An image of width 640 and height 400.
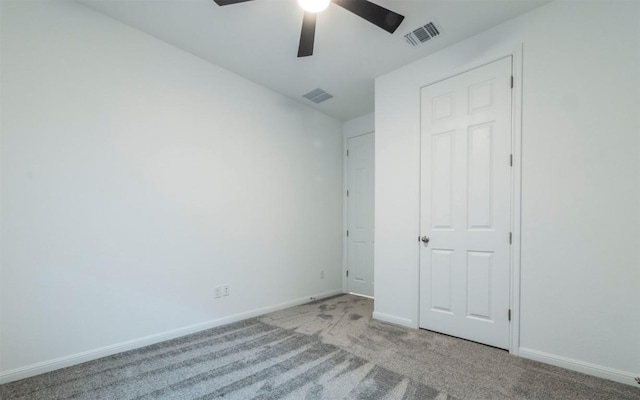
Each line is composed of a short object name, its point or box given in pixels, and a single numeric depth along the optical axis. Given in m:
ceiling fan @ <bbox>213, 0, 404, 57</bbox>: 2.01
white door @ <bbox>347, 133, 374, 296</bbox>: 4.49
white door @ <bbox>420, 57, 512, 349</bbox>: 2.55
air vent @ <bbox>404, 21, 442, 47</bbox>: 2.57
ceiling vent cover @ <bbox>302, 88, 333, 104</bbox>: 3.80
